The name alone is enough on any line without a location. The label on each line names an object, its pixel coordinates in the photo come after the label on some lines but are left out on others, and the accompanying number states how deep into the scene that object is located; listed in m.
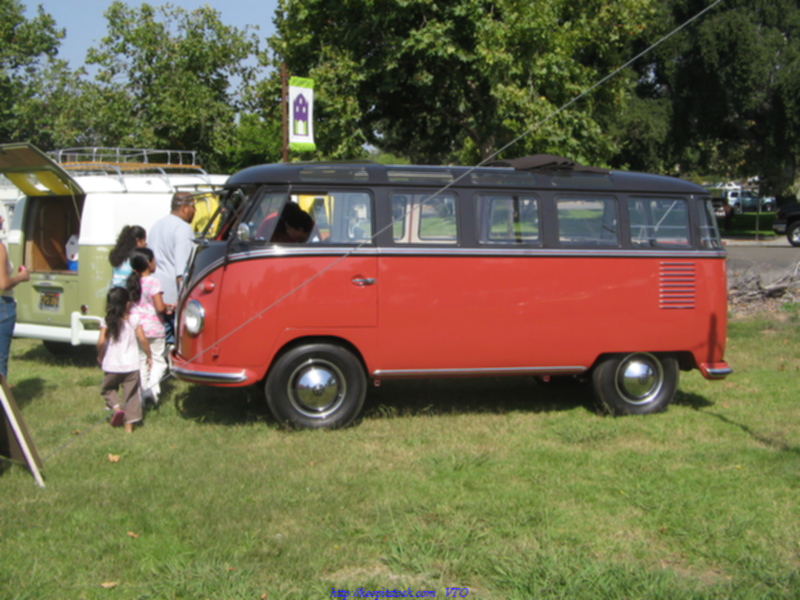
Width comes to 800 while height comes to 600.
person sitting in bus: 7.23
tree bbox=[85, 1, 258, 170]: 27.34
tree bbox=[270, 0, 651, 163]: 19.36
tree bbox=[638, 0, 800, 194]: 31.34
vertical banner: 14.20
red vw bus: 7.15
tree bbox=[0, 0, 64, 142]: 44.81
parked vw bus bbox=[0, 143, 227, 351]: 9.84
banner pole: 15.28
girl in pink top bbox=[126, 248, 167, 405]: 7.61
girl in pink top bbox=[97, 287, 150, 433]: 7.35
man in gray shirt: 8.96
